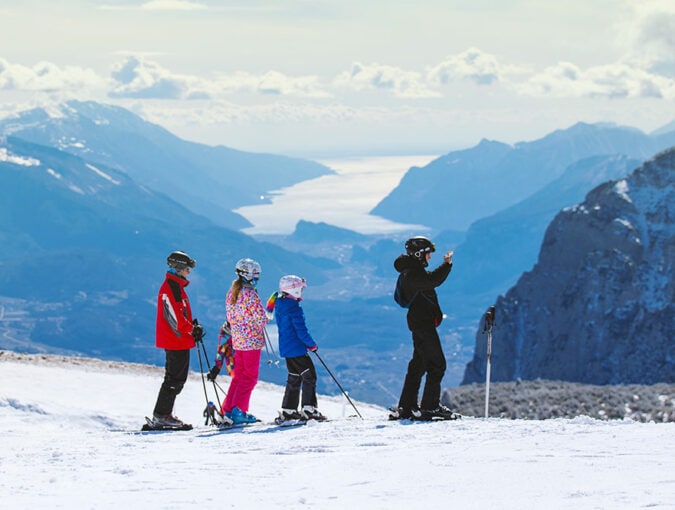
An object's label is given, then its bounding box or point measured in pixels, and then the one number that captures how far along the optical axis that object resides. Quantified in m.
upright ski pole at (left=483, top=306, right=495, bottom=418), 15.84
